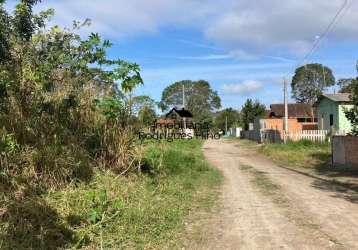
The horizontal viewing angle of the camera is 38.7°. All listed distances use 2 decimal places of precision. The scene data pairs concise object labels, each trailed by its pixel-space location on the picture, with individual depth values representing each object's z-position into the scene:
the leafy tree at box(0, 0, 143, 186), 10.04
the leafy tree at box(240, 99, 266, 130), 83.05
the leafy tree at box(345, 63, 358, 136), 19.14
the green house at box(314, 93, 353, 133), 43.12
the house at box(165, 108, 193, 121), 54.89
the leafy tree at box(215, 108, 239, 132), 114.67
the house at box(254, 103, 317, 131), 57.87
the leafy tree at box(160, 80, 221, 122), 114.44
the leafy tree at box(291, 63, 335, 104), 107.25
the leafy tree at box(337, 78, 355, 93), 98.19
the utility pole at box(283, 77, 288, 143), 37.44
